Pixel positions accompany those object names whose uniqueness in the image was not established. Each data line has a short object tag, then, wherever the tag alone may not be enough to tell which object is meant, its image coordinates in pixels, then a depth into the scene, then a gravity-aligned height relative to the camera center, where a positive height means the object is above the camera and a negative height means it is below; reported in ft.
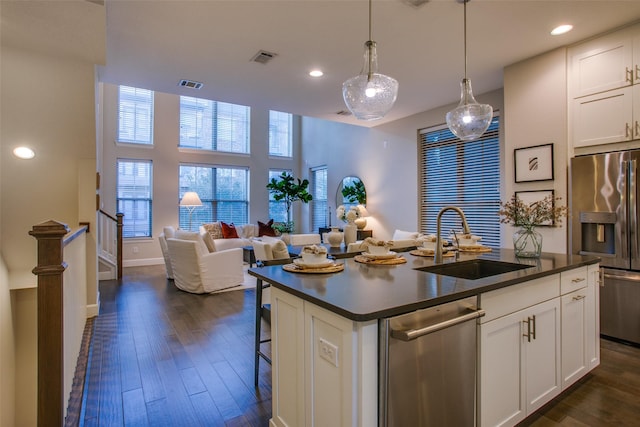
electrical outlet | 4.14 -1.78
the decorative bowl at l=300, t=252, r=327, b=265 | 6.07 -0.83
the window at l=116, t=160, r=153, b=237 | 24.04 +1.36
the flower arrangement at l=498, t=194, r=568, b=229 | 7.68 -0.03
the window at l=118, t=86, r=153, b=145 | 23.75 +7.19
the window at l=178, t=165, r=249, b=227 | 26.45 +1.80
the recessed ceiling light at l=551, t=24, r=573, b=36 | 9.73 +5.51
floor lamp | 23.97 +0.99
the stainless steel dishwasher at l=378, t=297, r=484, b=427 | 3.98 -2.03
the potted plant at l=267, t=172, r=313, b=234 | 28.22 +1.86
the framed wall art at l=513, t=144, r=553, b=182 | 11.34 +1.78
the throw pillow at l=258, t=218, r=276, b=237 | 26.66 -1.35
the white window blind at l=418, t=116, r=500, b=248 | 15.98 +1.76
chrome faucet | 6.86 -0.56
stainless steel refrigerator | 9.52 -0.42
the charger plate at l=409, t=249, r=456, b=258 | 8.17 -1.01
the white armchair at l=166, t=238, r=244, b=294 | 15.56 -2.62
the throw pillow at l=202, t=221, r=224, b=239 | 24.67 -1.17
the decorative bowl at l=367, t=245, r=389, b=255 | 7.42 -0.83
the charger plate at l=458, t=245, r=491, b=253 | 8.74 -0.96
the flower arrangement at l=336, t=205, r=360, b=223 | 14.46 -0.08
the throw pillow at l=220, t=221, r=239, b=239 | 24.84 -1.39
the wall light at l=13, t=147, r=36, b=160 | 11.34 +2.12
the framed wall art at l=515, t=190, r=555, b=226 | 11.46 +0.63
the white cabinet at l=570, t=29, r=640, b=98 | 9.68 +4.58
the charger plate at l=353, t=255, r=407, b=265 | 7.03 -1.03
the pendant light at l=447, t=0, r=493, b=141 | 9.12 +2.73
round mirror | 23.03 +1.54
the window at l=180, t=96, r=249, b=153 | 26.22 +7.29
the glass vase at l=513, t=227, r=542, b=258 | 7.73 -0.72
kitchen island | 3.93 -1.64
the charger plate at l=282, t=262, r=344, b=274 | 5.88 -1.01
